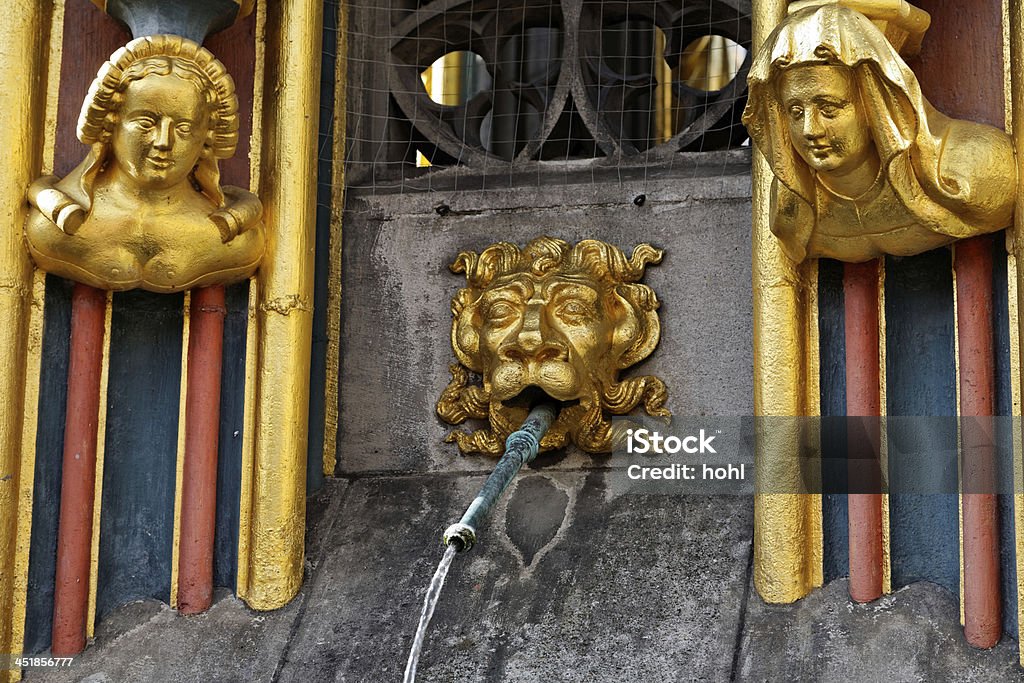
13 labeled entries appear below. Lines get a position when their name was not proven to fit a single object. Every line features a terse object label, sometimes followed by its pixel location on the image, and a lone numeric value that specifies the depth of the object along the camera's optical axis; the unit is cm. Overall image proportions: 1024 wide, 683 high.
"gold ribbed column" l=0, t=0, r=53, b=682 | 455
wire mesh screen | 527
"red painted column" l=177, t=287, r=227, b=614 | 473
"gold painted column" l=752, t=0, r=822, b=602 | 444
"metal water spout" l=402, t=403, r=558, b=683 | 418
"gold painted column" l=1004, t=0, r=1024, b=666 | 416
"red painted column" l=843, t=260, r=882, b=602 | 442
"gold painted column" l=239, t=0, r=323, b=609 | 469
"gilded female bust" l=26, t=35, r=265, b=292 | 458
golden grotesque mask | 479
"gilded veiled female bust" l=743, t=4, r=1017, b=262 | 418
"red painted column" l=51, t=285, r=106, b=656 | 464
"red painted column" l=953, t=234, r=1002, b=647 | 424
